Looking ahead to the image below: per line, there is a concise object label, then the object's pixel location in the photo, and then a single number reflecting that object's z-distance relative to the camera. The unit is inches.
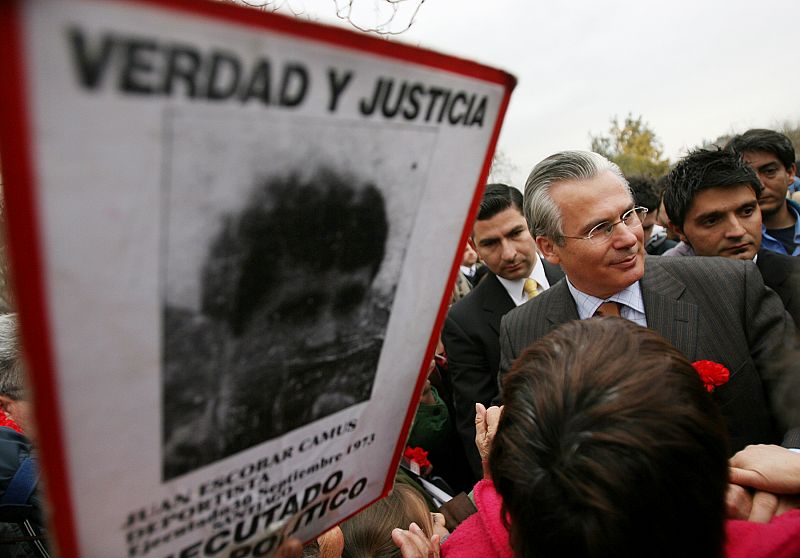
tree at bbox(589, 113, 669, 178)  1489.1
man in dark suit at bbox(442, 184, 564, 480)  108.7
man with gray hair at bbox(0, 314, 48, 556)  64.2
